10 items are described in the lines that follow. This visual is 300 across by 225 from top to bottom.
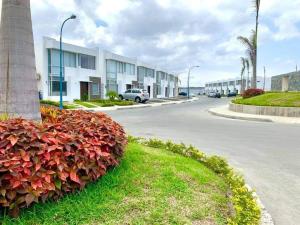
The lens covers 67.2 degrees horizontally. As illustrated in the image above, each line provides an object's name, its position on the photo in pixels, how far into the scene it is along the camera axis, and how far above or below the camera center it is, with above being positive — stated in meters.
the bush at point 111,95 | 26.65 -0.03
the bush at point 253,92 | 22.40 +0.44
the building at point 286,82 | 29.46 +2.21
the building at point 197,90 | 102.36 +2.75
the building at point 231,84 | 70.96 +4.51
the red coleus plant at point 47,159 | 2.37 -0.76
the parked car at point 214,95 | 54.51 +0.30
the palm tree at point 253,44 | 21.56 +5.38
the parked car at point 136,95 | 30.63 -0.01
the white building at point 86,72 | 24.80 +3.02
